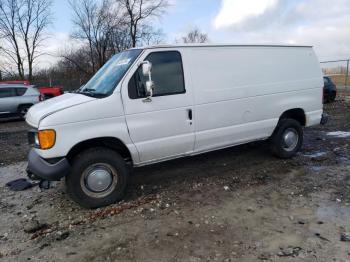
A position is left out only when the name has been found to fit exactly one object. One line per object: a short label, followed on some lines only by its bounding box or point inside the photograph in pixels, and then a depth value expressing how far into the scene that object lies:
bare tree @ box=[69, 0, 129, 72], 36.78
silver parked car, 16.11
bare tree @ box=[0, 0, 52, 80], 38.53
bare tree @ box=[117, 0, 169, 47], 36.12
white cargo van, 4.82
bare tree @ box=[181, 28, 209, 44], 58.11
